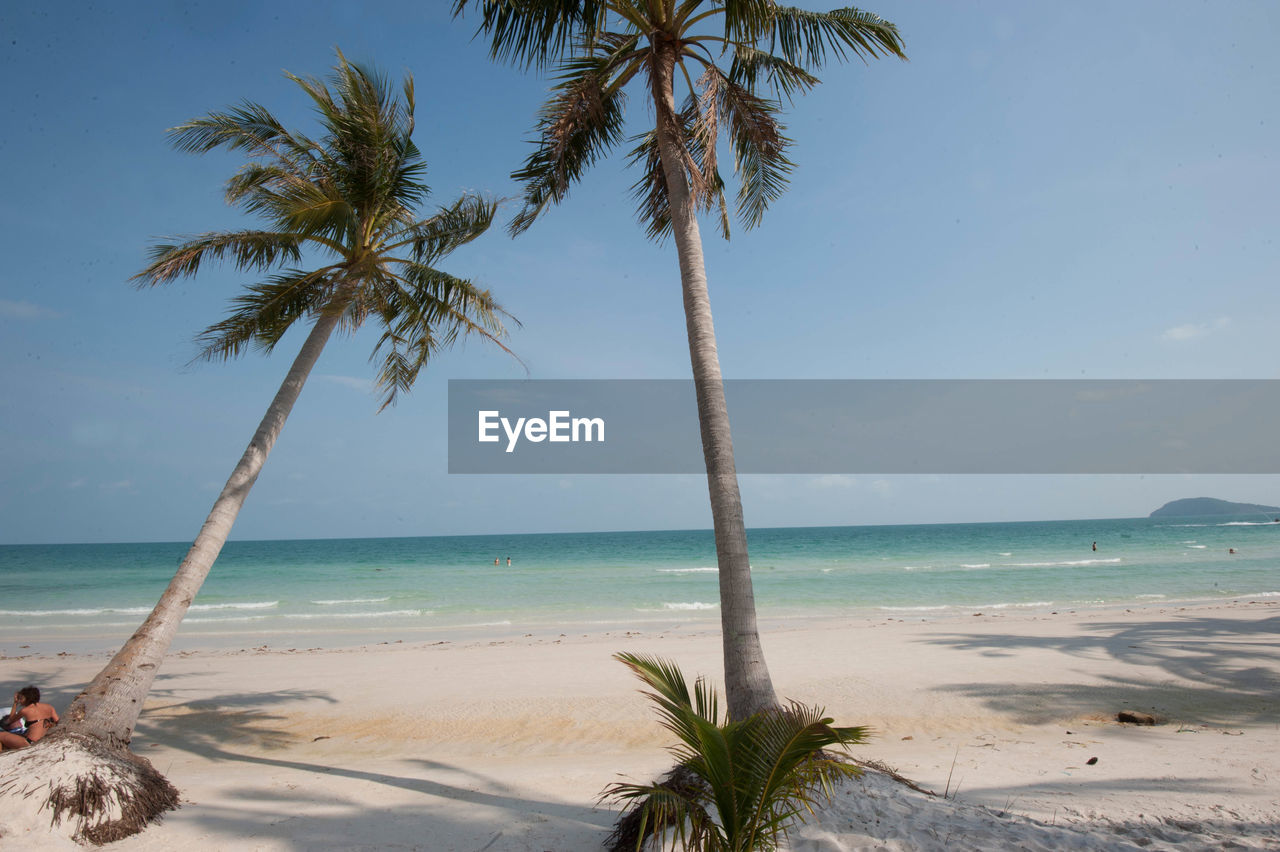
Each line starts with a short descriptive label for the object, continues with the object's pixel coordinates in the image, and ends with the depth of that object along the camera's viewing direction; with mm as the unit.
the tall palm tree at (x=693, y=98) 5191
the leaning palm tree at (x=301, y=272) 5320
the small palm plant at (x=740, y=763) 3117
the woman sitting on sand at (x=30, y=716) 5625
